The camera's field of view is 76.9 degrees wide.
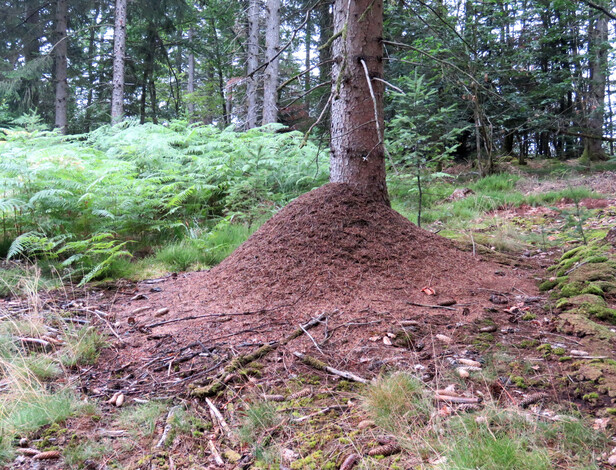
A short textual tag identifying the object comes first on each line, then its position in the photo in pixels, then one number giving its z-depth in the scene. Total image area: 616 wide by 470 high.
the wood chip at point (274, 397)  1.91
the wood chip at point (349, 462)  1.44
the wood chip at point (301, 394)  1.93
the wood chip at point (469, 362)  2.06
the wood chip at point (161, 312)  3.14
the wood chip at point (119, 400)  2.04
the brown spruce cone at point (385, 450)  1.48
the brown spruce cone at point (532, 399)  1.69
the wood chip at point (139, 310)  3.28
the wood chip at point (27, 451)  1.68
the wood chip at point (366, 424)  1.64
